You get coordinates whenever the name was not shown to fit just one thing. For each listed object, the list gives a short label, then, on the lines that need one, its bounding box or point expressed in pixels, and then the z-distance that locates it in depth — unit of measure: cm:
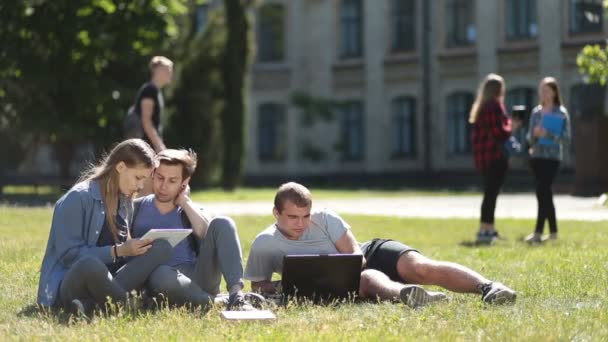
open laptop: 1861
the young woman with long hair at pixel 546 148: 3275
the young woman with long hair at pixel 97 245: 1726
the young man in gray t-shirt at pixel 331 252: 1869
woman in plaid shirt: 3291
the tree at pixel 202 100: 7365
